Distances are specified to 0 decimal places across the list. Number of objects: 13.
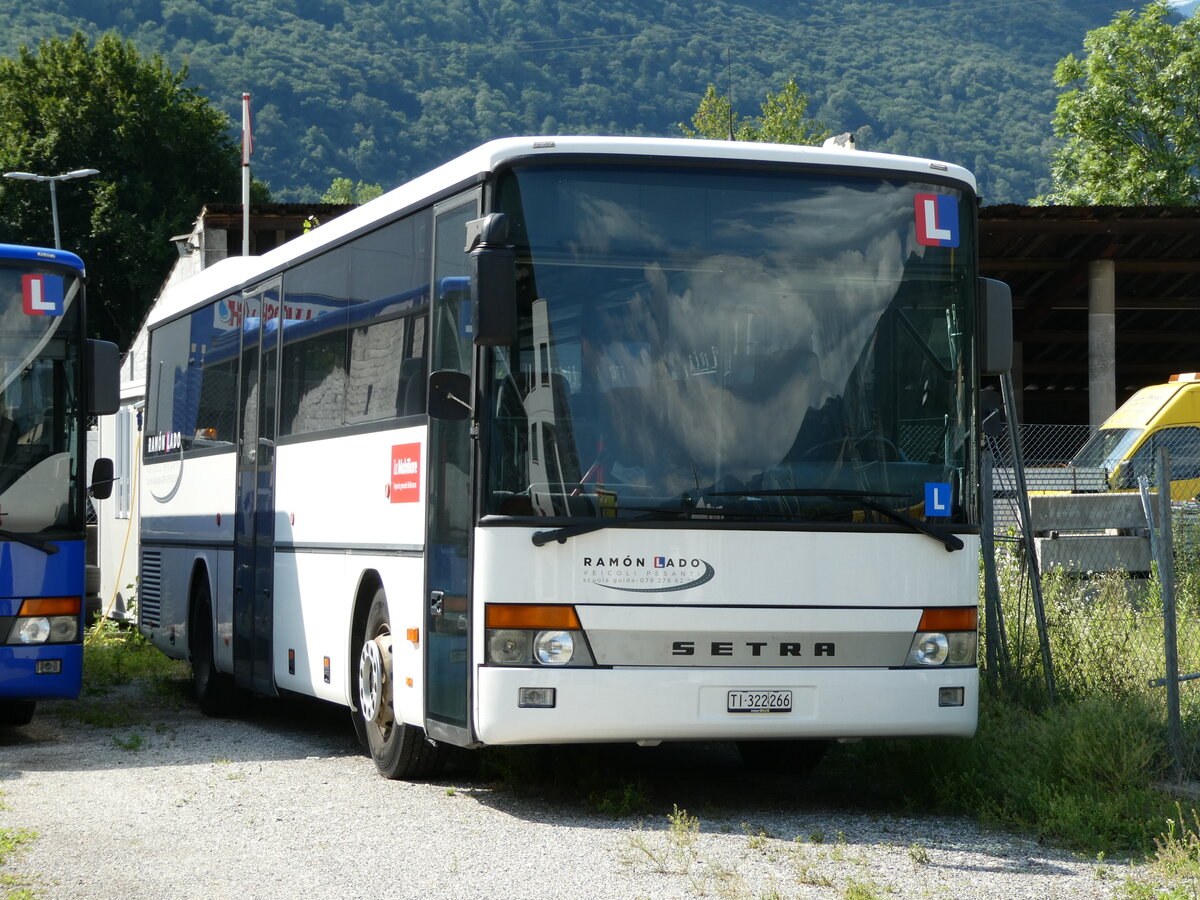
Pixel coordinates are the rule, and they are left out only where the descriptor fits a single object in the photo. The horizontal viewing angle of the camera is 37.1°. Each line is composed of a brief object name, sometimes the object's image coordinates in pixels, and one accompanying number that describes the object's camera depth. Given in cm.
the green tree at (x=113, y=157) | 5066
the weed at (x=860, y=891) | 644
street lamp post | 4359
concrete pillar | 3247
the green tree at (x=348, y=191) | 10691
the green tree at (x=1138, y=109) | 5138
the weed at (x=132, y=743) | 1115
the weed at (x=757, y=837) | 753
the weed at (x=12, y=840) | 744
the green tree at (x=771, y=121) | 4706
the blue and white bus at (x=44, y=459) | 1123
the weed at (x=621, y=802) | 841
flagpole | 2180
